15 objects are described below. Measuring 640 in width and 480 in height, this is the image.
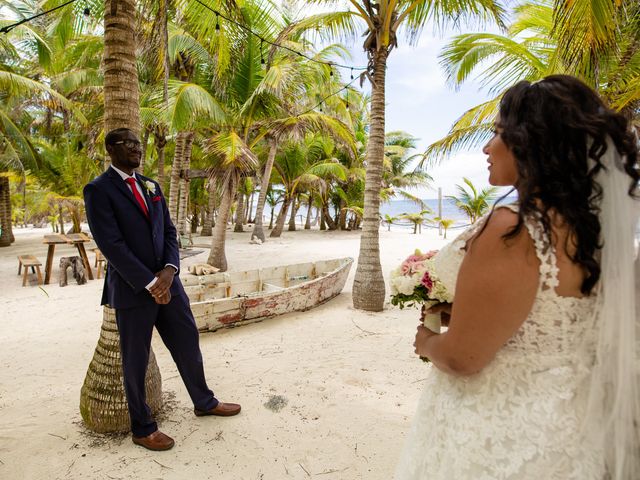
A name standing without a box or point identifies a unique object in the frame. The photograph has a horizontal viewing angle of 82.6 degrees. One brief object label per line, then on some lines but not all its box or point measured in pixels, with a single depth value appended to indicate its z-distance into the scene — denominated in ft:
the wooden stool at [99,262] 32.28
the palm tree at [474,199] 71.87
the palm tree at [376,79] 21.12
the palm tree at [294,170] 65.57
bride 3.31
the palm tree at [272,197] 95.84
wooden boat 17.39
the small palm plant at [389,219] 86.96
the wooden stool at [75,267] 29.68
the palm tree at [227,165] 29.48
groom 8.32
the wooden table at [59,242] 28.50
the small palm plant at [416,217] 80.18
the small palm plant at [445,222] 71.79
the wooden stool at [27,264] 28.99
